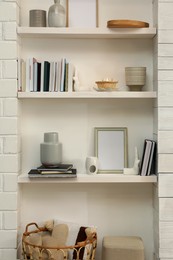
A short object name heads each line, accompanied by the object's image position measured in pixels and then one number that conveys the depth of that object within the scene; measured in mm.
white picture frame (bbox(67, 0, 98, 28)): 2812
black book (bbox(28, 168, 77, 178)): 2662
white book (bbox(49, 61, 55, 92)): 2740
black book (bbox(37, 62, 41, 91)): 2750
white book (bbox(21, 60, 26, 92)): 2750
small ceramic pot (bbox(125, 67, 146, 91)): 2740
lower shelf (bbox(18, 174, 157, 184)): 2686
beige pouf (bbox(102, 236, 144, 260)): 2576
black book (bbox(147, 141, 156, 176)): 2686
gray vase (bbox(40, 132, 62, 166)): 2705
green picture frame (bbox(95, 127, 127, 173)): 2824
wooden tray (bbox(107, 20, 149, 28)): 2631
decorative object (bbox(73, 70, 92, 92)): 2740
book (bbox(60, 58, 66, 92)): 2730
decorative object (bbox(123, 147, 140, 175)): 2750
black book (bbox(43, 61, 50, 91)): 2740
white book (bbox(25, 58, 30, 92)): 2750
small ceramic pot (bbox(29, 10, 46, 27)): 2730
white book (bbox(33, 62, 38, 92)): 2746
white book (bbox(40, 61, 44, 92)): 2744
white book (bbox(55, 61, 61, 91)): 2734
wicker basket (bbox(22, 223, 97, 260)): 2472
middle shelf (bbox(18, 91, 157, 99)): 2684
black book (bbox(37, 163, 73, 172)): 2670
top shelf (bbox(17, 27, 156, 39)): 2682
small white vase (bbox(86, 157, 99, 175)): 2746
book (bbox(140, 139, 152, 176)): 2695
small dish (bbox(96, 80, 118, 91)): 2686
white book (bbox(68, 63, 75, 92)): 2746
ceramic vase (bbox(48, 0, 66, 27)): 2701
